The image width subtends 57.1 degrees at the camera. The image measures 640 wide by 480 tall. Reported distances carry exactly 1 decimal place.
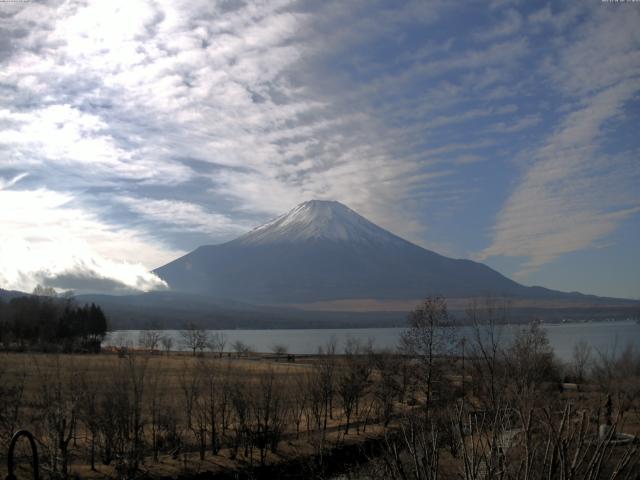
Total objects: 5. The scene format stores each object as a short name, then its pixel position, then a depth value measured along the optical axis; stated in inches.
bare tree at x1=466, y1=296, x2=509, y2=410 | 1132.8
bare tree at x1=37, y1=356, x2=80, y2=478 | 612.4
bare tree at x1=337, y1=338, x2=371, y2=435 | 1269.4
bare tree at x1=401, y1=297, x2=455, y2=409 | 1338.6
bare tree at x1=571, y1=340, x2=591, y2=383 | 1780.3
